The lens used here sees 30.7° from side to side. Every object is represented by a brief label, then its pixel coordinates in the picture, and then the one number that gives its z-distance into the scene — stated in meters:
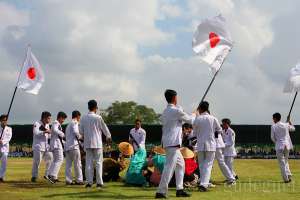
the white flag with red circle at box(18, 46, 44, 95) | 17.17
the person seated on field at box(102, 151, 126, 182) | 17.08
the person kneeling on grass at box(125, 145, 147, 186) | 15.80
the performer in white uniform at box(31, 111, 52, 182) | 17.33
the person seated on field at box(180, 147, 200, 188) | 15.24
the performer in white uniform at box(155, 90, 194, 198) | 12.60
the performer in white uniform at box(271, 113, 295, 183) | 17.53
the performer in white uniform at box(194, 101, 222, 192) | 14.01
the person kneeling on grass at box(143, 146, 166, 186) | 14.96
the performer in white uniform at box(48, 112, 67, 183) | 16.94
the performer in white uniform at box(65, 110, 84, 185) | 16.12
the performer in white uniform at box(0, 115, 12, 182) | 17.34
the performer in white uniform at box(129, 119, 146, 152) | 21.38
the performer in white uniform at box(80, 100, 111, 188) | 14.62
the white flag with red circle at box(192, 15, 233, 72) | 15.52
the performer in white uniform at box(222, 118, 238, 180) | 17.97
